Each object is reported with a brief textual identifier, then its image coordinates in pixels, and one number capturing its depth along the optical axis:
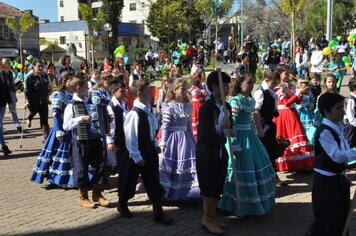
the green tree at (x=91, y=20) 37.16
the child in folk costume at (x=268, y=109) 7.16
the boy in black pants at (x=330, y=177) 4.20
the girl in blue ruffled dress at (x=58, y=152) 7.27
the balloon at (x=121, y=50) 24.05
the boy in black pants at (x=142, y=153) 5.55
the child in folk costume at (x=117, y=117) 6.91
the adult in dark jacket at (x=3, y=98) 10.45
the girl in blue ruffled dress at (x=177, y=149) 6.46
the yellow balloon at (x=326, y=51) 19.12
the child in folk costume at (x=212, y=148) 5.16
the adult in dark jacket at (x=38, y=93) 11.52
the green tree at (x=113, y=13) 59.59
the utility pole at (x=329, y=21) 21.82
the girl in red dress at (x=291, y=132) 7.93
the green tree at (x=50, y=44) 69.44
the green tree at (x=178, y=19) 35.00
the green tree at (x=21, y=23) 38.25
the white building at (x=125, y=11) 75.06
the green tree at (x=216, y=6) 25.69
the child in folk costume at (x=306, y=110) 8.65
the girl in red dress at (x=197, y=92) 9.94
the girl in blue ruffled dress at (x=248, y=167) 5.70
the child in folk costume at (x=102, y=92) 6.96
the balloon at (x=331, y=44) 20.49
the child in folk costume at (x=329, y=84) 7.85
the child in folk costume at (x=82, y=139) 6.22
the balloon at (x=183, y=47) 32.32
